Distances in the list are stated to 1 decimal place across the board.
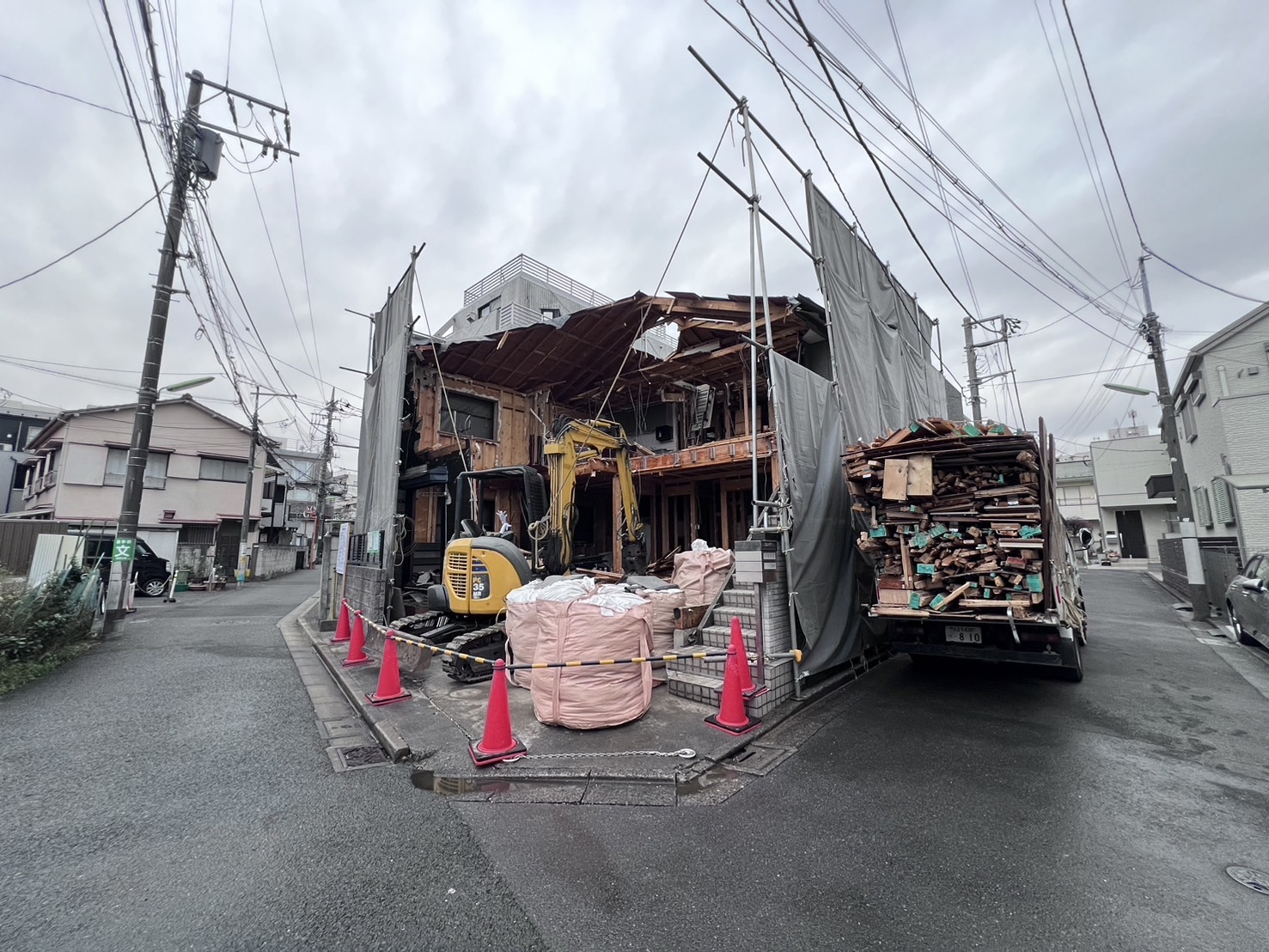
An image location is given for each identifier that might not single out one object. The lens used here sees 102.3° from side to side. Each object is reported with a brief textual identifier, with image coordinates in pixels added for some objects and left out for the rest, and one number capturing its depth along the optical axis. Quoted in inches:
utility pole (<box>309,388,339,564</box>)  1096.2
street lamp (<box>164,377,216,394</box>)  528.2
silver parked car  273.0
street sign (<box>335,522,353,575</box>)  415.5
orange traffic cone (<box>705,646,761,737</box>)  178.2
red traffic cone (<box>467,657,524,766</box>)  157.9
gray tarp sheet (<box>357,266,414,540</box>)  366.6
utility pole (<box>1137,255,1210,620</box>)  399.2
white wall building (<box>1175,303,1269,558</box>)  518.9
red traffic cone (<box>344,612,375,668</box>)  286.0
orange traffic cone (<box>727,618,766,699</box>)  183.3
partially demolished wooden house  406.6
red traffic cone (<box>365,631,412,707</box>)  218.8
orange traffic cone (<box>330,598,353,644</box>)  357.4
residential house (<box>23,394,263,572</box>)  759.7
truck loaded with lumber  187.0
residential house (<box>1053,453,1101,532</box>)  1393.9
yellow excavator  264.1
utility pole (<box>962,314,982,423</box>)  782.5
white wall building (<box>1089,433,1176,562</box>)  1007.0
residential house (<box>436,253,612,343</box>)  737.6
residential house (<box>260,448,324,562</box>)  1176.8
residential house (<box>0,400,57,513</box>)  984.3
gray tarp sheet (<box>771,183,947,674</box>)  225.8
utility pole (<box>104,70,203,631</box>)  383.2
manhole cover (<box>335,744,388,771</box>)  162.4
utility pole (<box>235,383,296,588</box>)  834.8
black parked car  638.5
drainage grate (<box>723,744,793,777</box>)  152.4
